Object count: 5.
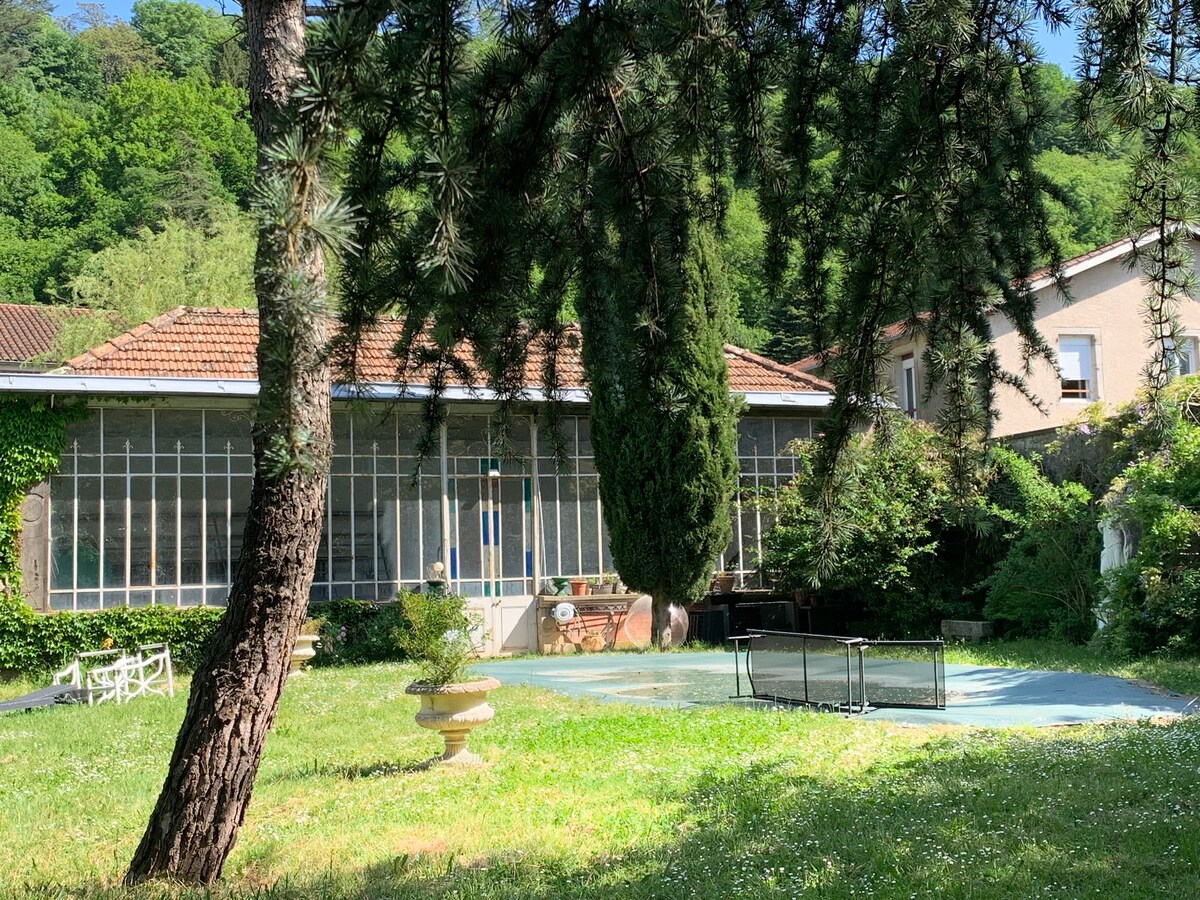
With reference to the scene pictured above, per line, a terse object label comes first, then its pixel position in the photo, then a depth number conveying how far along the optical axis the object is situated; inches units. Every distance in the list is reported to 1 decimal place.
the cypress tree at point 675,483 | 685.3
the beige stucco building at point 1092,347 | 868.0
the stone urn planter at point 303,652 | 612.9
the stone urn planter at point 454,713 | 345.1
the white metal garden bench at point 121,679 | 532.4
